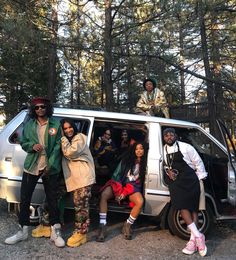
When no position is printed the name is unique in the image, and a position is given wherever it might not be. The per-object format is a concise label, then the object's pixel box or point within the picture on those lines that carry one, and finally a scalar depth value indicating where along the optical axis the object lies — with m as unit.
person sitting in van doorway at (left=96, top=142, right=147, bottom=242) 3.47
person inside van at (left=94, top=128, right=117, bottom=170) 4.24
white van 3.53
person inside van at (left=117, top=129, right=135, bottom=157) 4.36
